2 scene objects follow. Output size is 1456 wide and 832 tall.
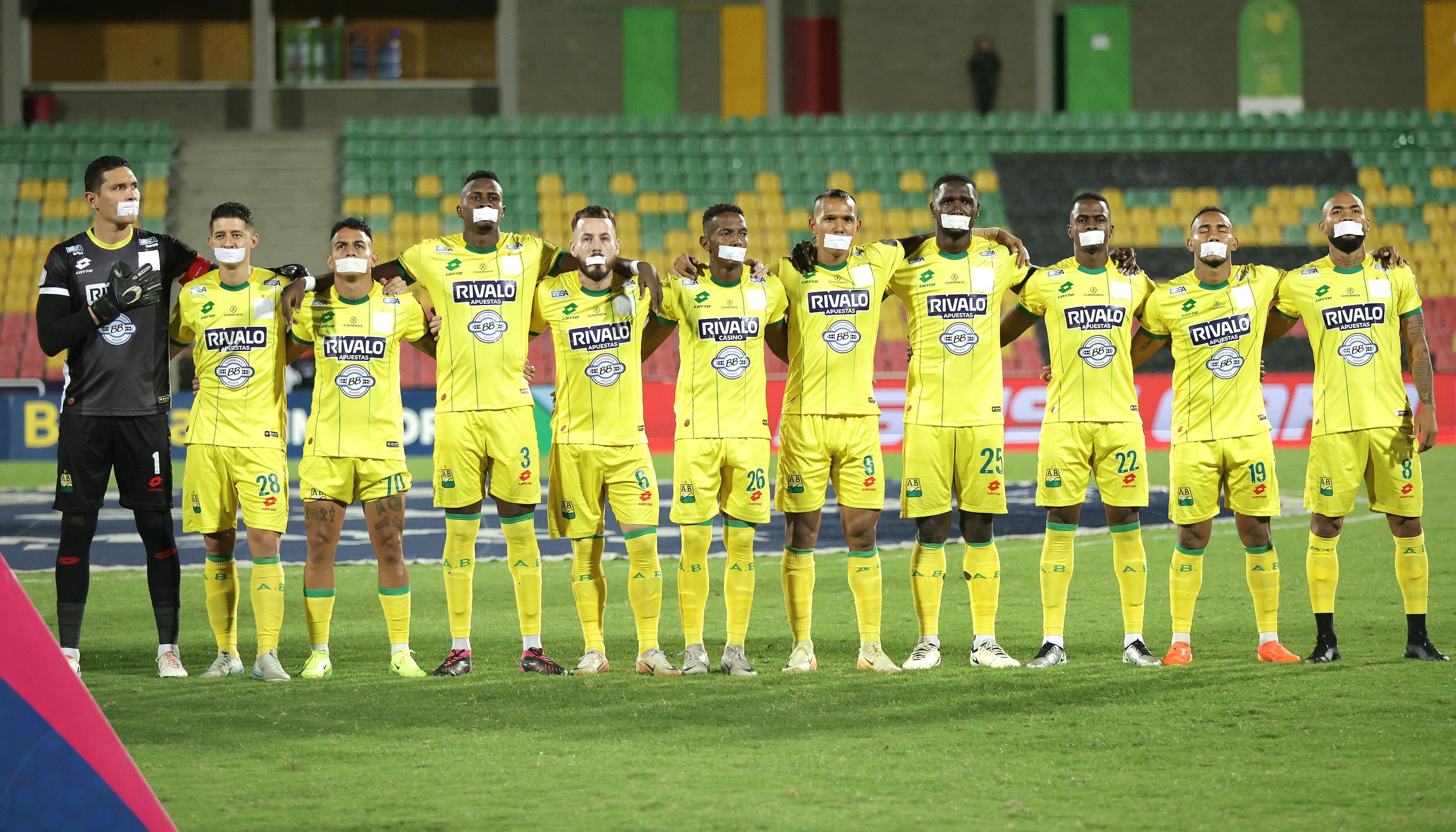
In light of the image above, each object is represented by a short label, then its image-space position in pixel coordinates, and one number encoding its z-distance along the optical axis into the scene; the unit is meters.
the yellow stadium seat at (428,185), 44.81
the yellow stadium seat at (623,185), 45.59
